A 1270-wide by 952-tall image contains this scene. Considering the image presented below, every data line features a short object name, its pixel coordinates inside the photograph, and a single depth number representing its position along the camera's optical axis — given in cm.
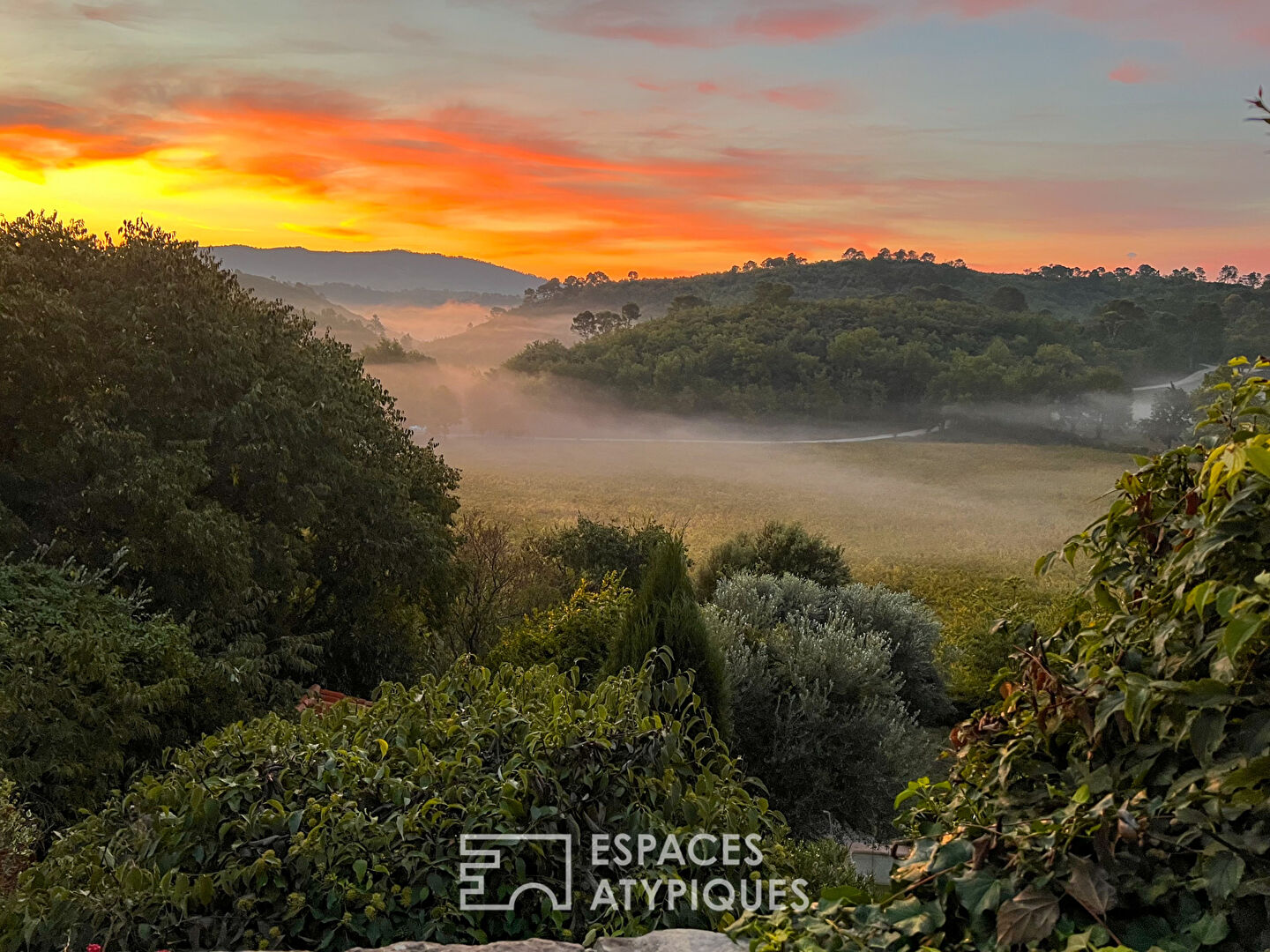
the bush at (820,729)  929
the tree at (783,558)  1598
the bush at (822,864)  553
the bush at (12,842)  544
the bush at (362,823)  285
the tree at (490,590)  1530
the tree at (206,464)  1139
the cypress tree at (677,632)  743
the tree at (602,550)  1692
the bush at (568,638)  1076
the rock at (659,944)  189
